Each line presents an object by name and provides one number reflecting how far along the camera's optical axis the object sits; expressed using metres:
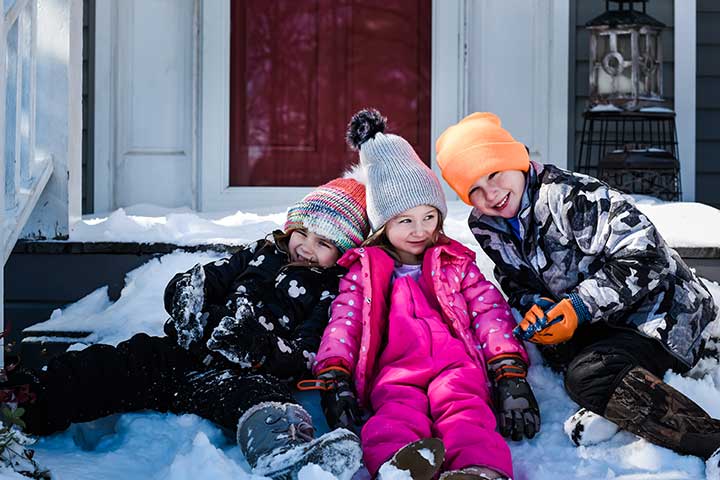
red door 5.32
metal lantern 5.06
